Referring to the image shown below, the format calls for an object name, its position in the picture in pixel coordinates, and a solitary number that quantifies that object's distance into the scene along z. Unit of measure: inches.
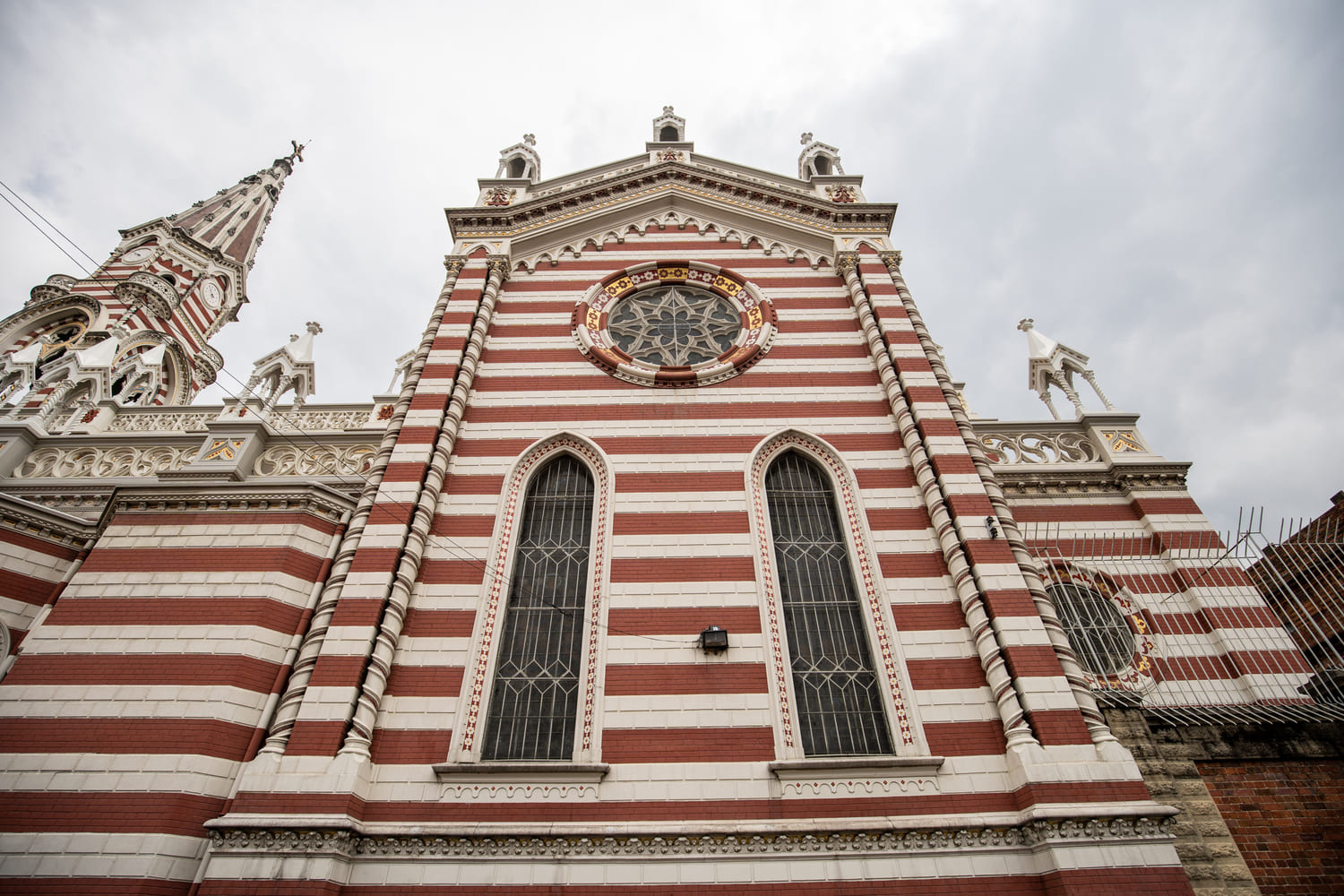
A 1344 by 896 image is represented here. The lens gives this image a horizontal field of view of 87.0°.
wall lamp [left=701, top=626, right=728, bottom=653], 378.9
